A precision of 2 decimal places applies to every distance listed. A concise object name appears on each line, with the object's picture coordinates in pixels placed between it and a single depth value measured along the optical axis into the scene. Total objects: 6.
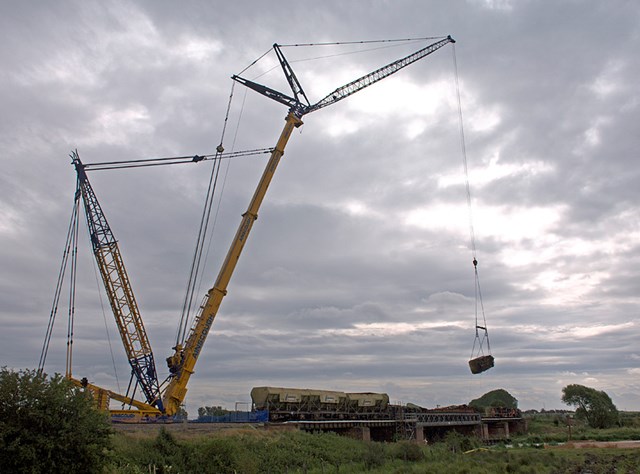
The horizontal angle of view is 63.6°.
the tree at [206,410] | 114.03
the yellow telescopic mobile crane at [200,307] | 47.81
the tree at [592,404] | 100.88
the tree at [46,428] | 20.41
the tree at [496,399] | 160.88
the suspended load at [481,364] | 32.40
